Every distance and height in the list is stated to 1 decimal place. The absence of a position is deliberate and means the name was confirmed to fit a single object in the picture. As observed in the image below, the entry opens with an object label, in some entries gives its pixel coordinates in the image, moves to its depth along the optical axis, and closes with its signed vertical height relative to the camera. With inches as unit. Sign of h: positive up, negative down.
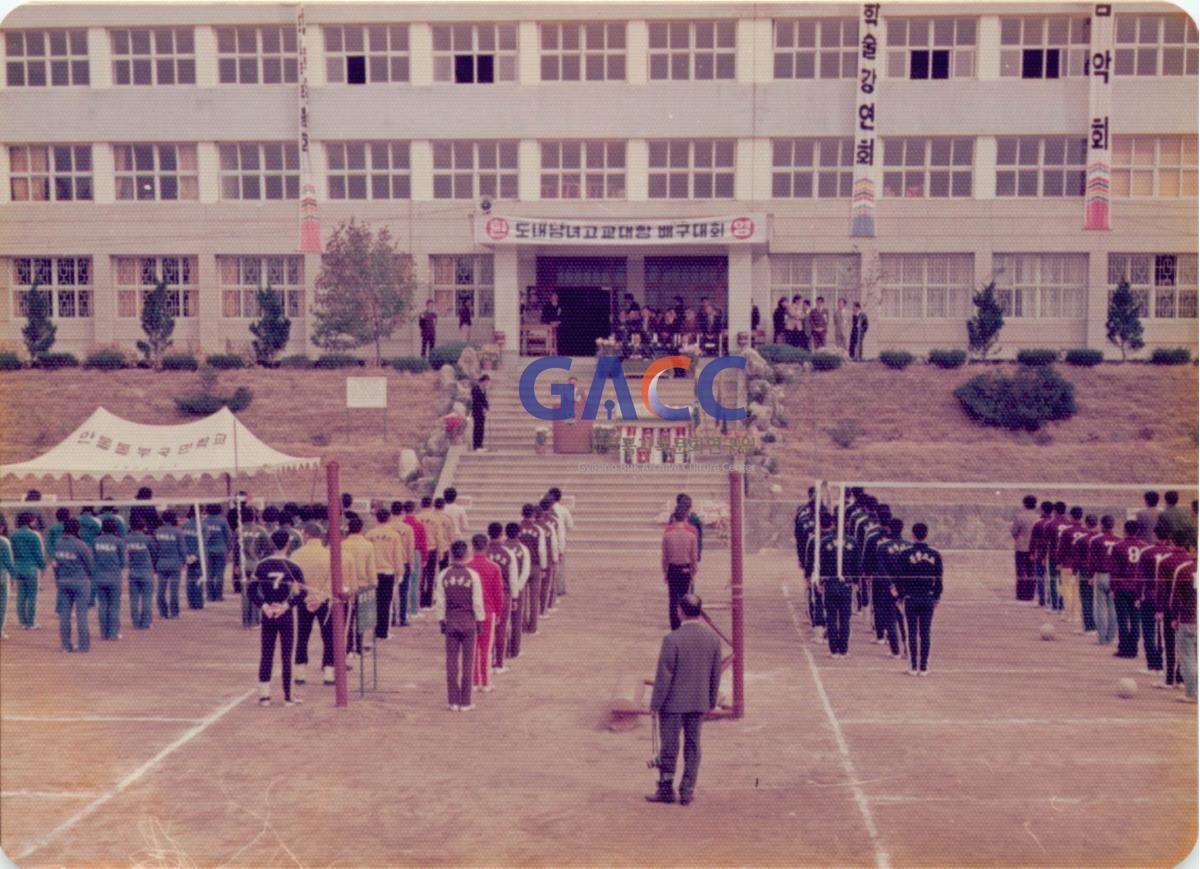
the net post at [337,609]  532.7 -108.8
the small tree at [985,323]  1429.6 +12.0
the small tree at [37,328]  1482.5 +15.6
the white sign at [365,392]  1114.7 -46.5
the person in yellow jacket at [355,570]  591.8 -105.1
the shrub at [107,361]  1433.3 -20.8
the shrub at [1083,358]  1368.1 -25.1
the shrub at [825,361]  1346.0 -25.5
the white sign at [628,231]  1417.3 +112.8
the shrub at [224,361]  1412.4 -22.0
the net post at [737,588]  504.7 -94.1
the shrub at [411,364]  1401.3 -26.0
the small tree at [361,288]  1433.3 +54.8
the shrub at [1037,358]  1366.9 -24.7
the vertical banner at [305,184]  1477.6 +172.8
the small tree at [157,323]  1448.1 +19.5
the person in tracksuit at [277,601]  535.5 -105.0
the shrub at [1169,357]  1406.3 -25.7
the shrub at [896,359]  1353.3 -24.2
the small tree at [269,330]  1473.9 +11.1
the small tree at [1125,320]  1425.9 +13.7
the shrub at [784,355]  1368.1 -19.5
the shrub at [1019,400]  1269.7 -62.5
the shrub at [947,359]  1368.1 -24.9
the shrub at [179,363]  1406.3 -23.0
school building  1477.6 +204.1
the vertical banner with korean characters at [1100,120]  1405.0 +224.5
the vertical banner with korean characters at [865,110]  1417.3 +237.5
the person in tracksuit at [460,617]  538.9 -111.7
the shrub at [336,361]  1413.6 -22.8
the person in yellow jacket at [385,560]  673.0 -111.1
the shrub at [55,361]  1457.9 -20.6
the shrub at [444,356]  1405.0 -18.0
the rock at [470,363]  1320.1 -24.1
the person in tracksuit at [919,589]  595.5 -112.5
